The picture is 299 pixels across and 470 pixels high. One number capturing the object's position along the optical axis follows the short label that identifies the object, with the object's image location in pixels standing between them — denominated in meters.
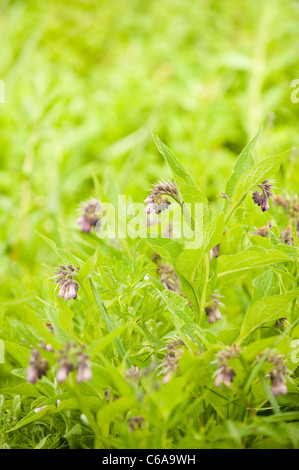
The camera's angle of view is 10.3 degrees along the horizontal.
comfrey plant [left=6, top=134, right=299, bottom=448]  1.37
